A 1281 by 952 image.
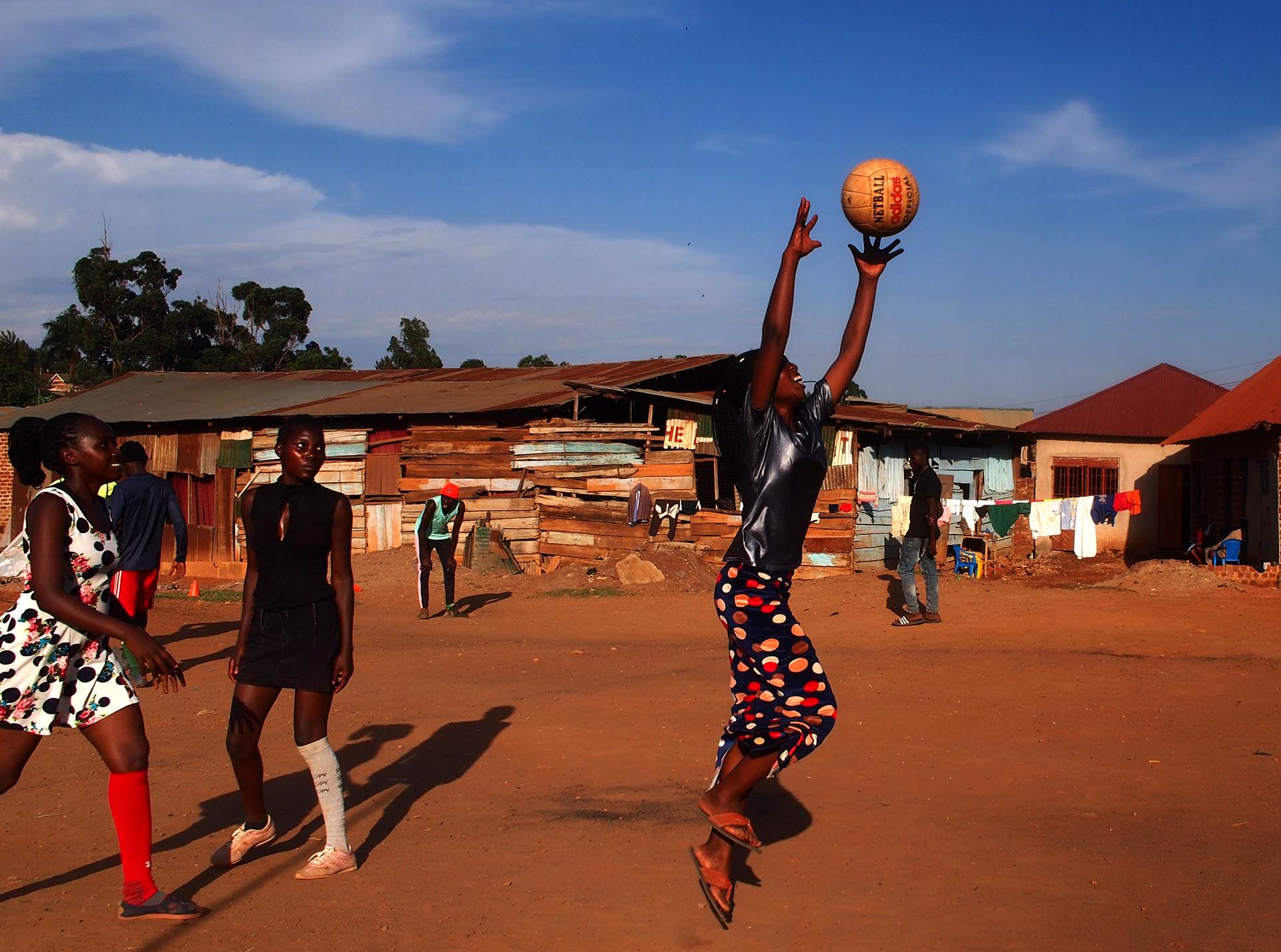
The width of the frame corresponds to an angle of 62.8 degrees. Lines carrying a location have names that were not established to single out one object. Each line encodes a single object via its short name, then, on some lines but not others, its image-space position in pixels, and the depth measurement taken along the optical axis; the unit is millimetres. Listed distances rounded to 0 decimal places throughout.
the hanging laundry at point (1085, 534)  22984
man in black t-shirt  11031
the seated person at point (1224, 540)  17359
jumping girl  3855
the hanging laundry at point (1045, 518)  22422
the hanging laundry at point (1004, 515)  21969
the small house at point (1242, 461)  16312
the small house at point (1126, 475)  24781
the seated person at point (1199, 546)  18359
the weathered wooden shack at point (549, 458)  17234
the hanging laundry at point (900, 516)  20797
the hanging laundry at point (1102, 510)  23062
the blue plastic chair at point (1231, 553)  17203
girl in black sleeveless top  4316
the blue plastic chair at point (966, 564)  19125
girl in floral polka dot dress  3697
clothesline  21688
